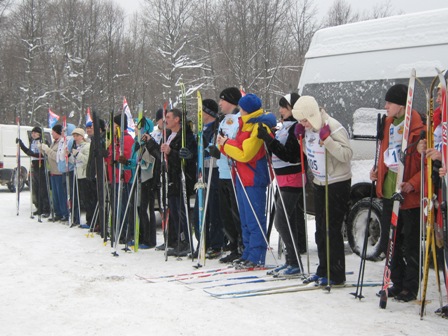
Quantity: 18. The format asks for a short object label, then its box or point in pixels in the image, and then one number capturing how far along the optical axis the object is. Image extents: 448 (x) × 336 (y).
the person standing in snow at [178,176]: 7.96
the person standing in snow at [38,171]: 12.24
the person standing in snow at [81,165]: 10.84
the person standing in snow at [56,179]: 11.71
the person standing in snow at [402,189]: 5.22
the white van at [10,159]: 19.70
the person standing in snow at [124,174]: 8.70
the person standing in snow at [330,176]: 5.80
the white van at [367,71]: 7.05
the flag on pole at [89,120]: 11.05
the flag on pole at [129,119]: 8.70
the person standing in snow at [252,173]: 6.72
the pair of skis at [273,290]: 5.62
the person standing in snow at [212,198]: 7.82
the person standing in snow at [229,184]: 7.21
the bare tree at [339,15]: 37.66
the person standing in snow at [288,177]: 6.37
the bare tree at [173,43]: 37.03
